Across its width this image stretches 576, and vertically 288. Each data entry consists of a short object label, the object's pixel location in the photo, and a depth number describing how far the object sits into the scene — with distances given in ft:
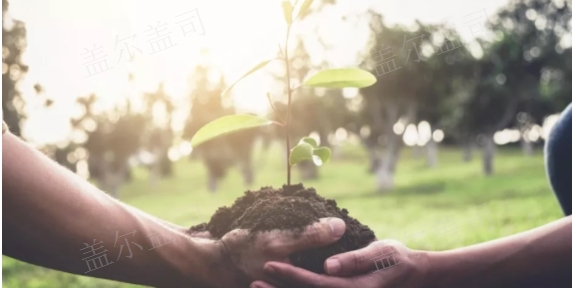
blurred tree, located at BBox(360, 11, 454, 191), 16.67
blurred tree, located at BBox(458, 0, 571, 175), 14.78
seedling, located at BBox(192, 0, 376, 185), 1.90
